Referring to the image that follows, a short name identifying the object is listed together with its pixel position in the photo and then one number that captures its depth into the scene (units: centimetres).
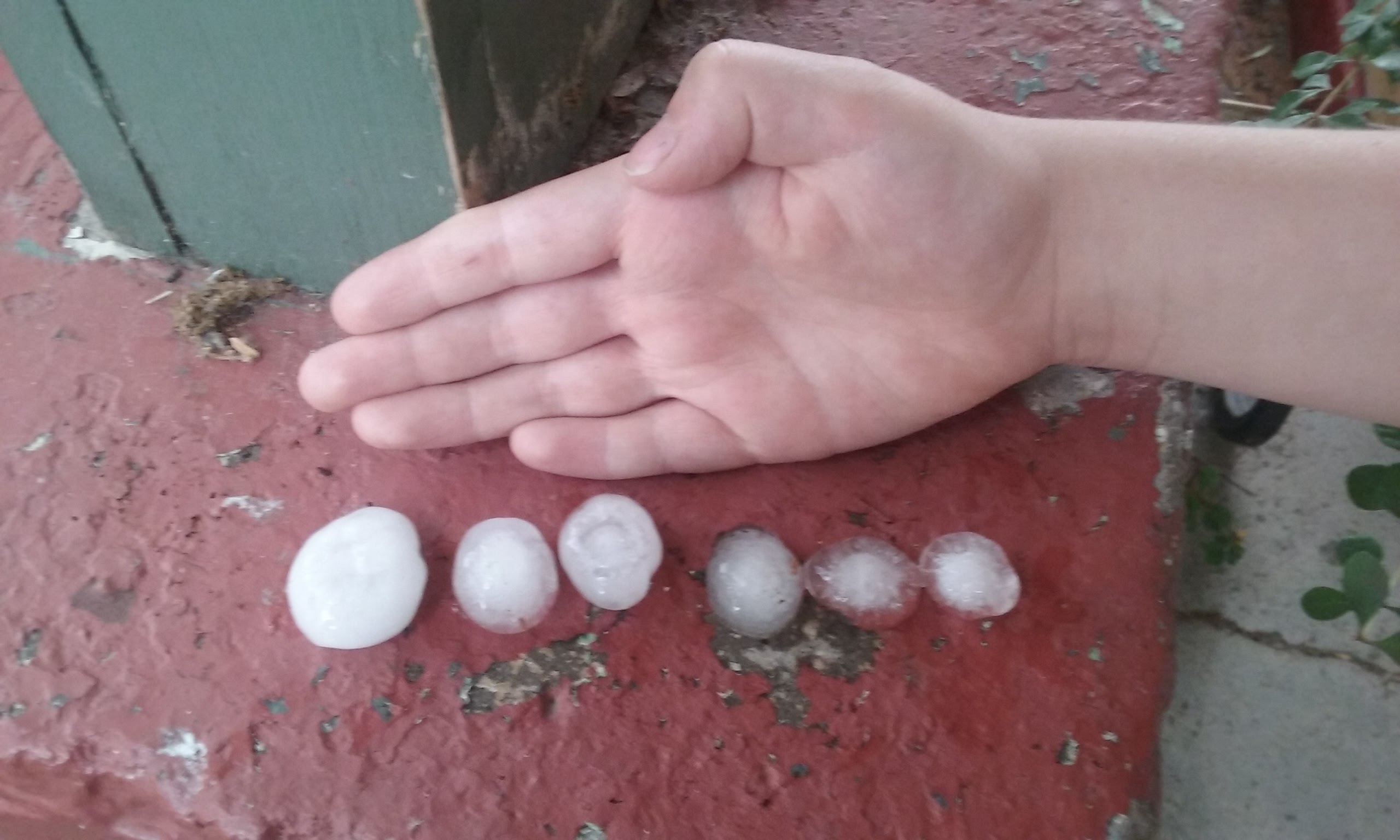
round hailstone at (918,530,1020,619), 19
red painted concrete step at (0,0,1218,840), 18
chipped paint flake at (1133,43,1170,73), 29
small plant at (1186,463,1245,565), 33
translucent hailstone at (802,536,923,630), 19
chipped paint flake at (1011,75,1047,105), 27
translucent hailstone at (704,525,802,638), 19
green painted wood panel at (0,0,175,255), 19
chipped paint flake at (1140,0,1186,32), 30
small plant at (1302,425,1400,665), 22
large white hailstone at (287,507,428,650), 18
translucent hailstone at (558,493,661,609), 19
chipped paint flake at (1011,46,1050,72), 28
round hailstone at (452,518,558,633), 19
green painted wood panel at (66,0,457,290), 18
